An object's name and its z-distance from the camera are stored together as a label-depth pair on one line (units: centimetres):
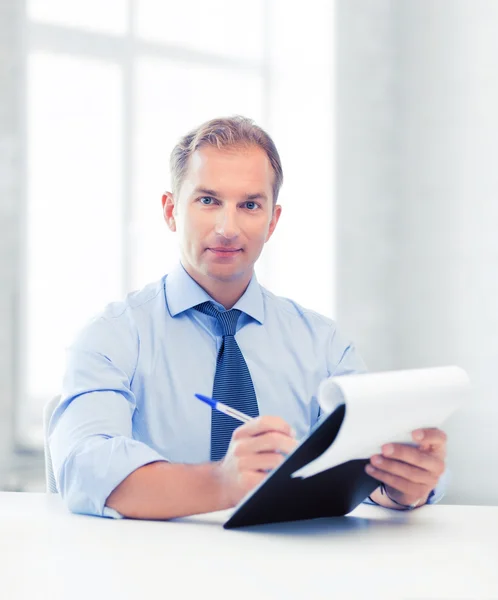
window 308
